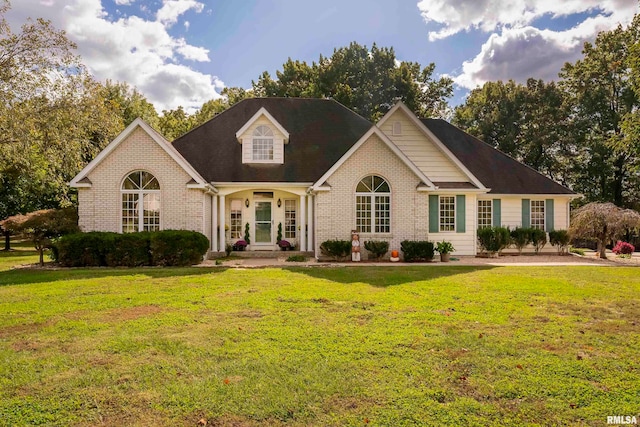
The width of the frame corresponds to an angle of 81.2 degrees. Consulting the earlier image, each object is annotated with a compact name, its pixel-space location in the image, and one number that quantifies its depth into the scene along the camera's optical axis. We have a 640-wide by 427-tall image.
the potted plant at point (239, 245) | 18.03
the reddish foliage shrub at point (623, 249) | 19.33
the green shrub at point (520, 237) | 18.89
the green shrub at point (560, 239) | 19.20
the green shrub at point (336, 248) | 15.02
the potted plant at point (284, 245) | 17.89
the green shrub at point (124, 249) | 13.30
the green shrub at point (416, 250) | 15.14
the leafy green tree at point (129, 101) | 34.00
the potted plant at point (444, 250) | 15.65
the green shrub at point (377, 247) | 15.28
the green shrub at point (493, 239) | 17.73
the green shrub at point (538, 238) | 19.02
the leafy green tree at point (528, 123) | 32.25
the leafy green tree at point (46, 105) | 16.00
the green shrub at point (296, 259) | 15.08
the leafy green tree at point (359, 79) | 33.78
